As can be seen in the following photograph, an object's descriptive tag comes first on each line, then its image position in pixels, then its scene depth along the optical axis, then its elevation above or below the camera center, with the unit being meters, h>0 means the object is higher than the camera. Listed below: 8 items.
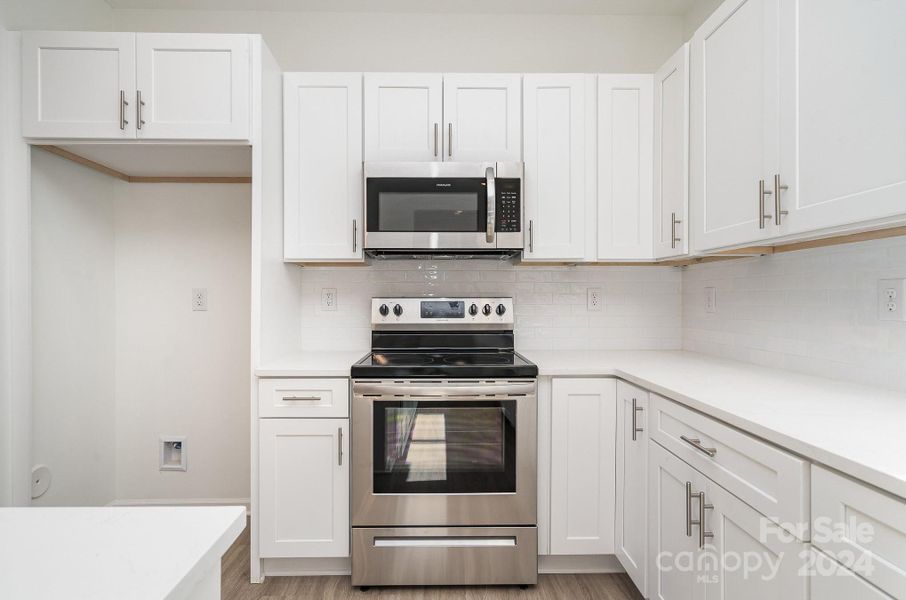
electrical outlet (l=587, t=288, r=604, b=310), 2.51 +0.00
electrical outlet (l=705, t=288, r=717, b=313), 2.23 +0.00
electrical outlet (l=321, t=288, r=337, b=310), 2.46 +0.00
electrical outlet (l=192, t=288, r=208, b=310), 2.45 -0.01
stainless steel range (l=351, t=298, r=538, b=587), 1.84 -0.73
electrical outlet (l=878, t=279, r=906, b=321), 1.31 +0.01
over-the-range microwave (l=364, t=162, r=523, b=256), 2.05 +0.43
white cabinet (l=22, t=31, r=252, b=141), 1.82 +0.88
